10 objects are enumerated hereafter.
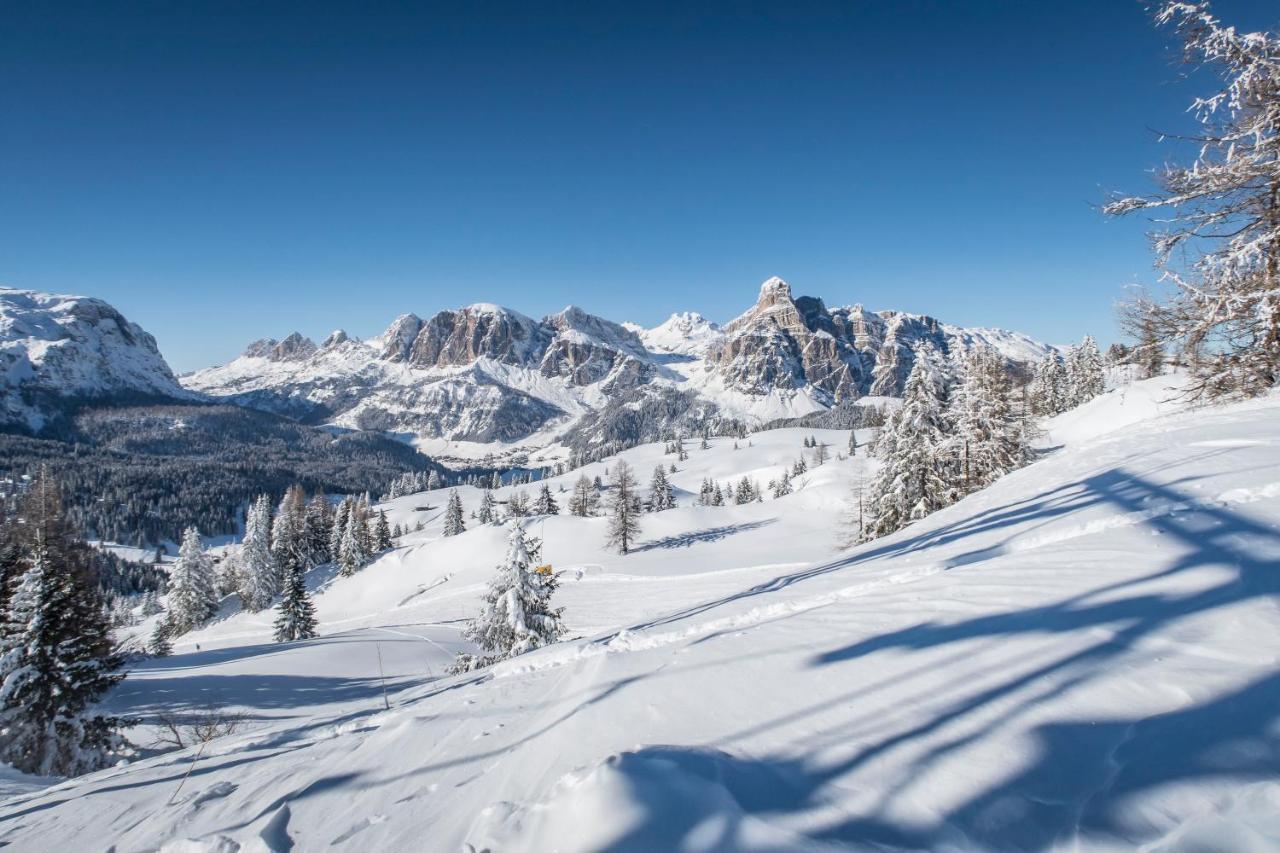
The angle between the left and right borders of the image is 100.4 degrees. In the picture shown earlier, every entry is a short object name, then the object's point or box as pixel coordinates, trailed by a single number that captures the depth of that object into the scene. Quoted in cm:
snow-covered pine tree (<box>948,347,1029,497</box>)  2406
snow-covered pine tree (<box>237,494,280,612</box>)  5106
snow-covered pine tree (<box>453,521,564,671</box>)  1706
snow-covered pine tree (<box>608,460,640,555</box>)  4572
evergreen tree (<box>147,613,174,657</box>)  3412
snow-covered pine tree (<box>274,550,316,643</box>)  3334
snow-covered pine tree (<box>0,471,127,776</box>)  1082
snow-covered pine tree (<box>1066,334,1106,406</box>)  5844
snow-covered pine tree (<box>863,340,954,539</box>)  2302
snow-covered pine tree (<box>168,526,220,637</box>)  5156
